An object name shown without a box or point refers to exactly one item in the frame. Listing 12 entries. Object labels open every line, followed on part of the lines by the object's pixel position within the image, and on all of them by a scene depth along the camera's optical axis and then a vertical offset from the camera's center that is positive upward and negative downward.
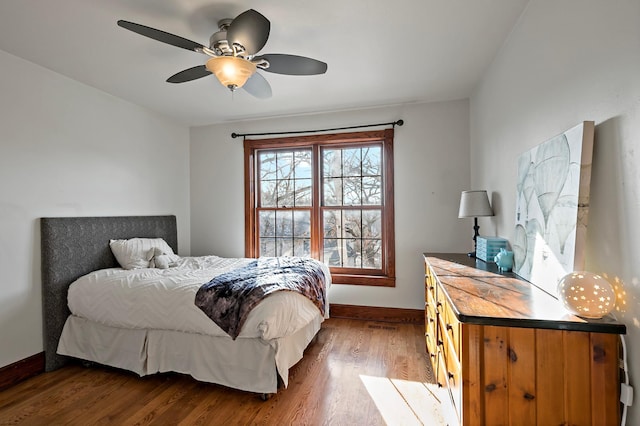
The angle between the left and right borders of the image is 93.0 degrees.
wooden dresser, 1.10 -0.59
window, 3.69 +0.14
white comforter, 2.09 -0.69
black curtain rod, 3.55 +1.04
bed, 2.13 -0.86
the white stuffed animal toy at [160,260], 3.07 -0.46
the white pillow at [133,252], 2.99 -0.37
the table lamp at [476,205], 2.56 +0.05
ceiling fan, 1.61 +0.98
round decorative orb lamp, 1.09 -0.31
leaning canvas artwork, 1.26 +0.01
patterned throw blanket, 2.10 -0.57
